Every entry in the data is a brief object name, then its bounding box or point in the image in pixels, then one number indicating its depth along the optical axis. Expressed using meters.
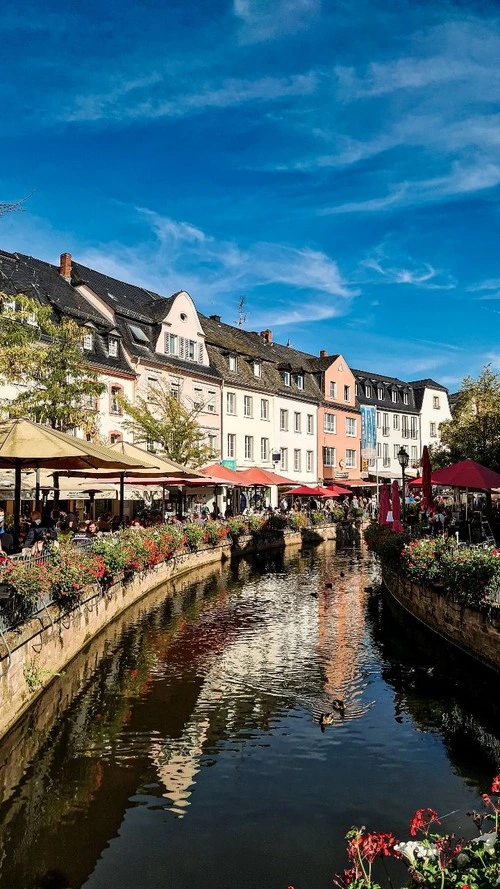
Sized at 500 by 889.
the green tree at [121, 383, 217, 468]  35.62
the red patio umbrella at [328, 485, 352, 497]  48.41
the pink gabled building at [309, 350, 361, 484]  60.16
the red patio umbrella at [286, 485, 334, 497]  46.29
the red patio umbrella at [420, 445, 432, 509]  21.33
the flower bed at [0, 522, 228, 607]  11.05
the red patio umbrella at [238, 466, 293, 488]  36.93
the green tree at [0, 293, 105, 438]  21.25
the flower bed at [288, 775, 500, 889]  4.25
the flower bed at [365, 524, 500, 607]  13.59
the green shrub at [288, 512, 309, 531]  43.97
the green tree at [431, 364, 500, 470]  35.22
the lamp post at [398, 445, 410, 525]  23.83
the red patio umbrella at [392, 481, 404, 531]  25.02
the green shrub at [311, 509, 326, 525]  48.03
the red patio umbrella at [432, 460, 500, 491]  19.66
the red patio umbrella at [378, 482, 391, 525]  28.06
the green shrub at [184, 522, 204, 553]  29.54
